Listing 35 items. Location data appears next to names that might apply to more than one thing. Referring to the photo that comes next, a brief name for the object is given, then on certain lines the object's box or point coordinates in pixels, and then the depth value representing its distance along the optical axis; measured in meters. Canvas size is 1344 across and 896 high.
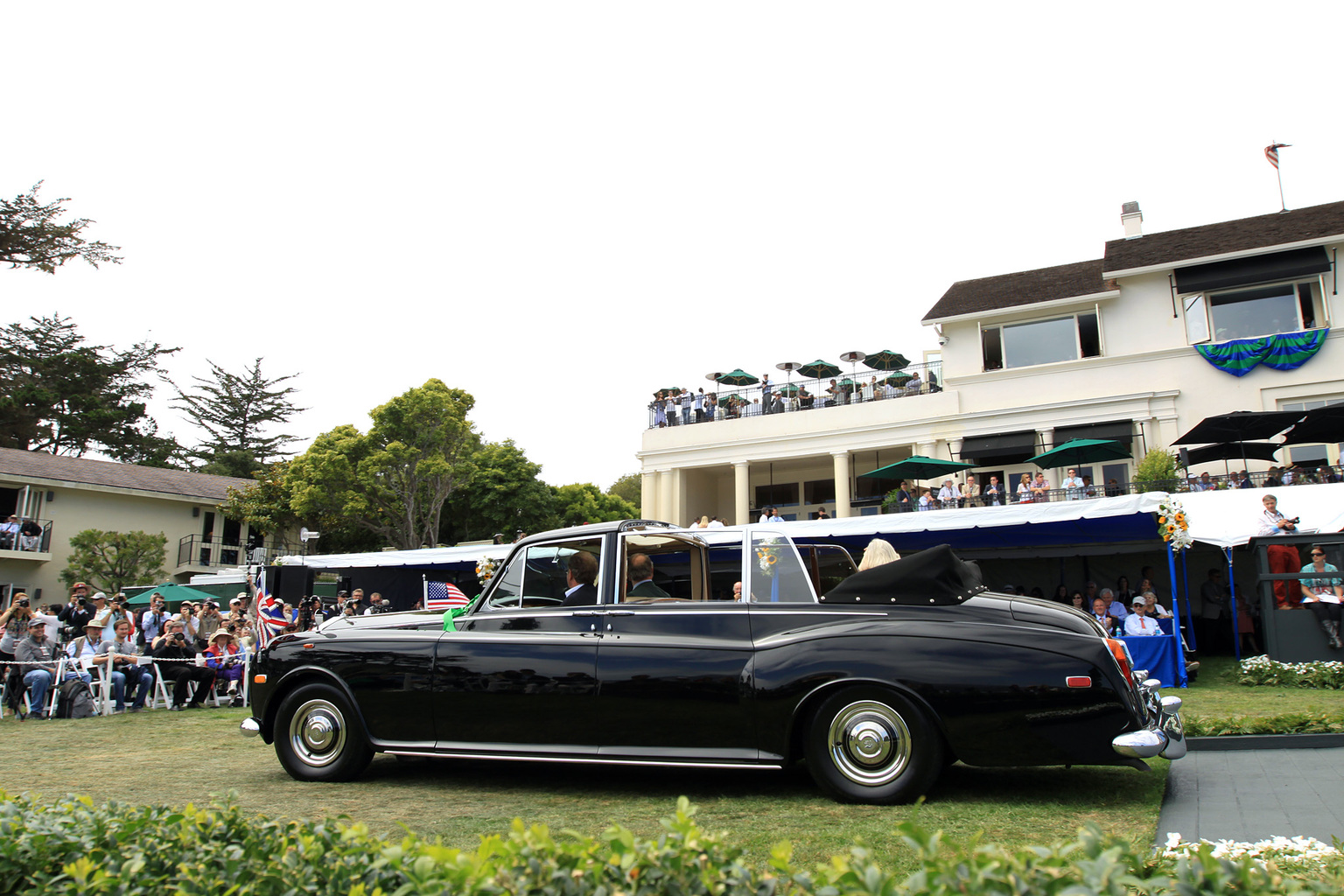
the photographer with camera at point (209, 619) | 16.14
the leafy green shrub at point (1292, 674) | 11.59
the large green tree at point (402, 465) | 33.28
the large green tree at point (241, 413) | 61.22
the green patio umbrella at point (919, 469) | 22.88
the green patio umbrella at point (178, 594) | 24.25
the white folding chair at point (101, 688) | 12.30
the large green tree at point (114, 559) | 32.78
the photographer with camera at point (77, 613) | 14.52
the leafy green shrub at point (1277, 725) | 7.21
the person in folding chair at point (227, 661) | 13.95
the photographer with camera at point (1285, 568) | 12.56
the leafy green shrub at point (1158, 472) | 20.02
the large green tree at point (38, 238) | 32.78
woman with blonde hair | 6.46
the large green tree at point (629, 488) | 66.38
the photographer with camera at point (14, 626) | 12.27
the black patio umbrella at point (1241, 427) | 18.75
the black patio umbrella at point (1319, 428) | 18.11
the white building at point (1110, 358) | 25.00
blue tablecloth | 12.55
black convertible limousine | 5.08
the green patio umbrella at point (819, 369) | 32.38
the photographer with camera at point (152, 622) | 15.00
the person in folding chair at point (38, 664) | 11.98
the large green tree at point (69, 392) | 45.69
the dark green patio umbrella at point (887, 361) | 31.44
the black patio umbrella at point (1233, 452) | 20.14
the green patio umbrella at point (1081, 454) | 20.98
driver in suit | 6.24
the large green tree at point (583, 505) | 46.53
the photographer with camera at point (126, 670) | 12.76
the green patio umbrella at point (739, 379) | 33.78
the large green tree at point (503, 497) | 43.66
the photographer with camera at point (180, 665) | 13.39
